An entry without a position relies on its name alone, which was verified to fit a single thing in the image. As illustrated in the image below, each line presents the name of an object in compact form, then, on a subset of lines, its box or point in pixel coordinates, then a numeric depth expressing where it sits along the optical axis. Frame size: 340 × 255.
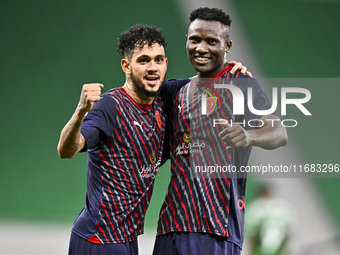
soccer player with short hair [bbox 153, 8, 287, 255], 10.87
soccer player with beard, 10.92
